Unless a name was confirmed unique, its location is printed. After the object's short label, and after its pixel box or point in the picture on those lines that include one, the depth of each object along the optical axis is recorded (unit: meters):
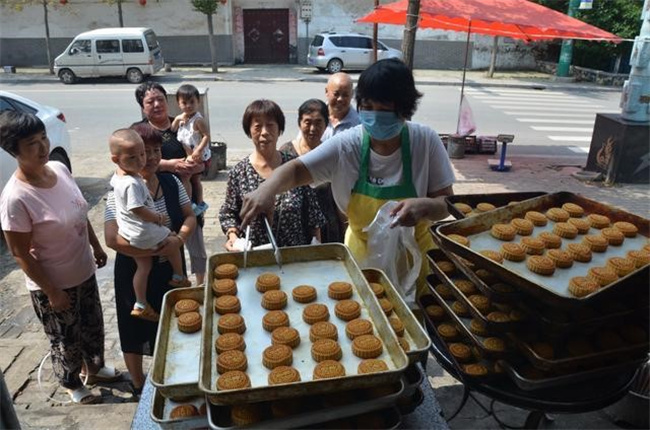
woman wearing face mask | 2.22
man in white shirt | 4.03
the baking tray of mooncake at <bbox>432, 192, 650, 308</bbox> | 1.50
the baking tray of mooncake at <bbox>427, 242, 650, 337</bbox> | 1.56
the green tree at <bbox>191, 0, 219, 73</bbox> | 19.44
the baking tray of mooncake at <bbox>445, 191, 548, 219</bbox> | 2.14
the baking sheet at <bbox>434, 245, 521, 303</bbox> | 1.63
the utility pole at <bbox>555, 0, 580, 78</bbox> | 20.66
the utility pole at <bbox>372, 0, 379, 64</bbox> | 7.39
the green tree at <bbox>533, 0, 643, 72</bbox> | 19.73
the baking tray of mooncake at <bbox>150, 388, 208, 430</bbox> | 1.48
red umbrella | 7.95
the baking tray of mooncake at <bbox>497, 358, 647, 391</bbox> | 1.69
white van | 17.88
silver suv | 20.25
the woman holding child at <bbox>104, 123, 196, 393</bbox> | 3.01
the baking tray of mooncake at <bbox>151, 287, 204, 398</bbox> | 1.47
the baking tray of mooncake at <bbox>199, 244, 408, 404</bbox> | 1.29
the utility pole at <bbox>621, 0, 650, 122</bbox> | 7.29
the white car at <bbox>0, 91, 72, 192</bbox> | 5.66
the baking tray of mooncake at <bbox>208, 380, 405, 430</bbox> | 1.36
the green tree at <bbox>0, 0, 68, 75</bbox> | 19.95
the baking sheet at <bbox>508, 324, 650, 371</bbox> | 1.63
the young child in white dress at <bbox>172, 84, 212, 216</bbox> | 5.10
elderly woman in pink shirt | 2.64
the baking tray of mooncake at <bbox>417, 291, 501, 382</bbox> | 1.84
